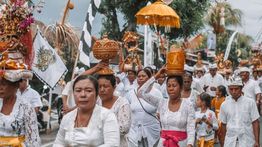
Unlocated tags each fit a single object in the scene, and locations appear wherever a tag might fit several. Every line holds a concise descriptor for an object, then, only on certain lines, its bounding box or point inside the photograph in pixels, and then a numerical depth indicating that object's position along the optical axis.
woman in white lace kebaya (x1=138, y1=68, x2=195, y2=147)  9.43
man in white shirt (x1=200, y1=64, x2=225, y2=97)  20.70
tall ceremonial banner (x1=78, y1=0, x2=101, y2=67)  11.32
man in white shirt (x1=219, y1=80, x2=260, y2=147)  10.98
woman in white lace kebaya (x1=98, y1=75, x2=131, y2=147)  7.75
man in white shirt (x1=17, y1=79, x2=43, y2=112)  12.79
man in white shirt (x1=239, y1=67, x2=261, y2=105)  18.64
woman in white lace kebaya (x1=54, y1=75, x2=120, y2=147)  5.82
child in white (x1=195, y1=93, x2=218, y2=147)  12.82
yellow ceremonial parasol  16.22
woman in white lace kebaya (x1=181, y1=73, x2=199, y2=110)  11.91
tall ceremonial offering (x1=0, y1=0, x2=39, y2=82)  7.61
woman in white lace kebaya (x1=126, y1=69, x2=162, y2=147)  11.57
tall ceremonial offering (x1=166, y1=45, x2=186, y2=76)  10.01
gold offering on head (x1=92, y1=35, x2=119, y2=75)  8.18
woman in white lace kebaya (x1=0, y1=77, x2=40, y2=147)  7.20
